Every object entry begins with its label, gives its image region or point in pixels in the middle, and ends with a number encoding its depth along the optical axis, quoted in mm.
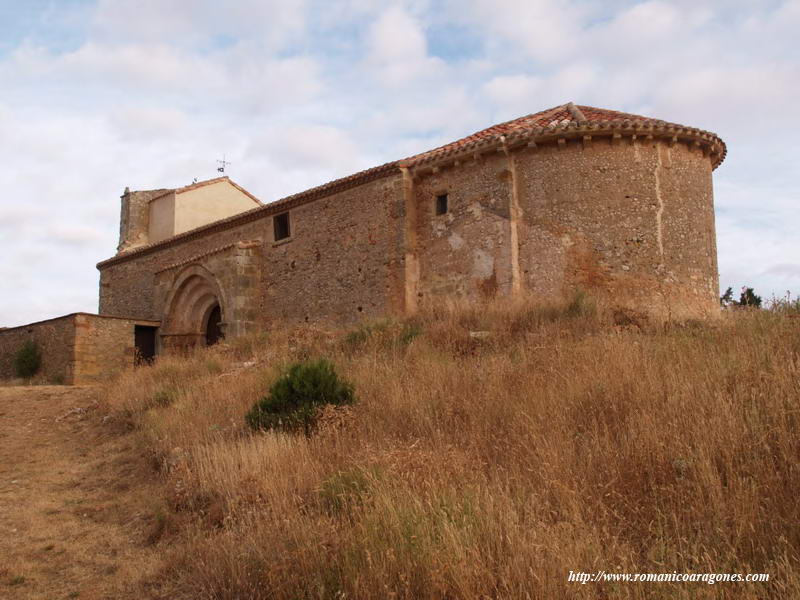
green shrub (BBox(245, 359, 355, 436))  6773
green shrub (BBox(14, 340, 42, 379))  17312
